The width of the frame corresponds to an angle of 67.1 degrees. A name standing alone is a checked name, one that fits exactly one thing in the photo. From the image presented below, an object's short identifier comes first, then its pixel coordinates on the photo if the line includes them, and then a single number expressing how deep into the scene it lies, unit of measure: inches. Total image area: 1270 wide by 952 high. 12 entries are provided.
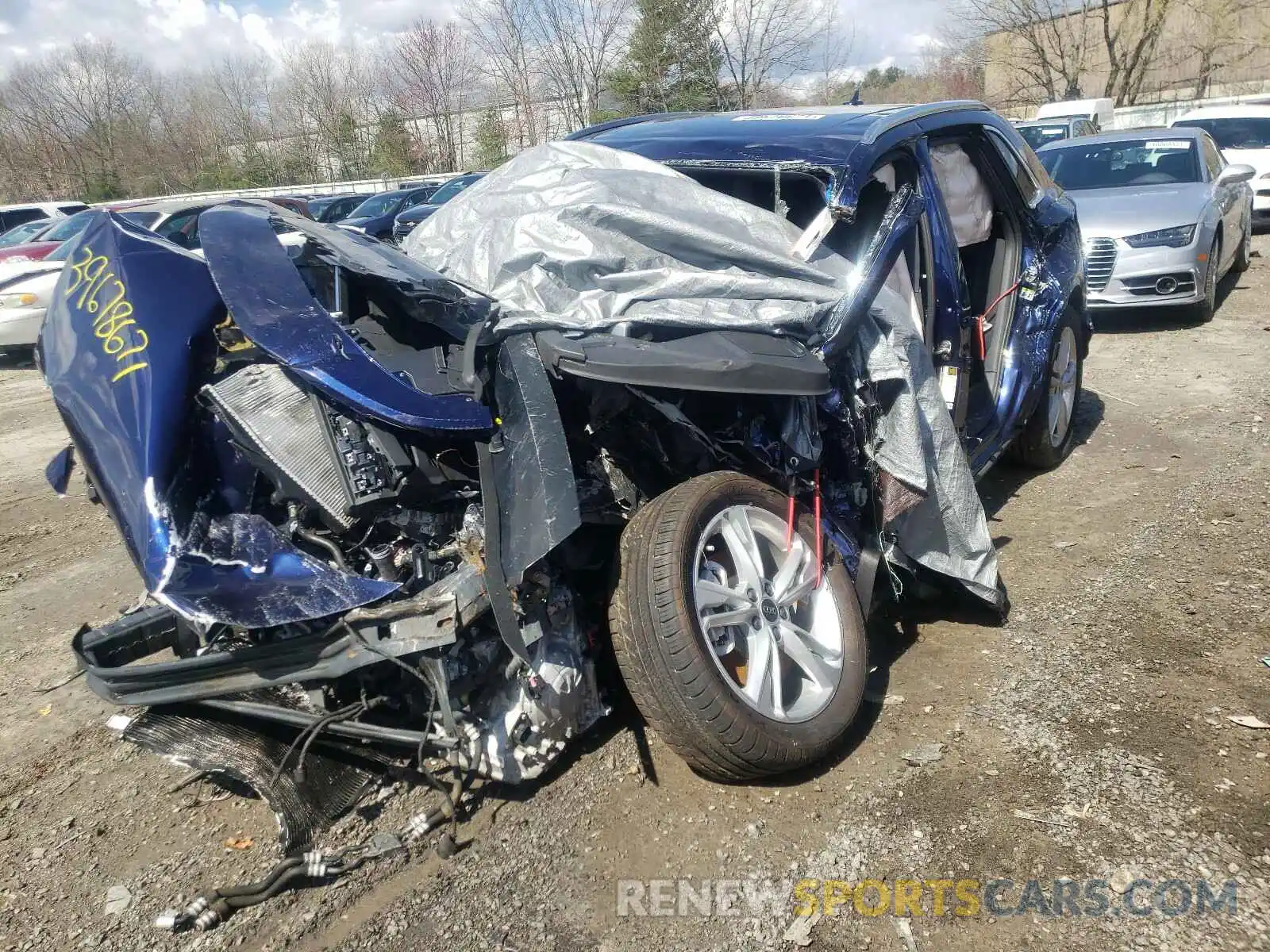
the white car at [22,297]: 385.1
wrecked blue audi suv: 96.3
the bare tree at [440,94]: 1091.9
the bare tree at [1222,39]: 1185.4
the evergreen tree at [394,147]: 1214.9
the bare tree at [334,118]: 1298.0
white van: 721.0
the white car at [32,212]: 687.1
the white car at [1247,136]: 562.9
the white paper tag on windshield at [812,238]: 126.6
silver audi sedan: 323.6
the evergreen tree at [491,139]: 1008.2
